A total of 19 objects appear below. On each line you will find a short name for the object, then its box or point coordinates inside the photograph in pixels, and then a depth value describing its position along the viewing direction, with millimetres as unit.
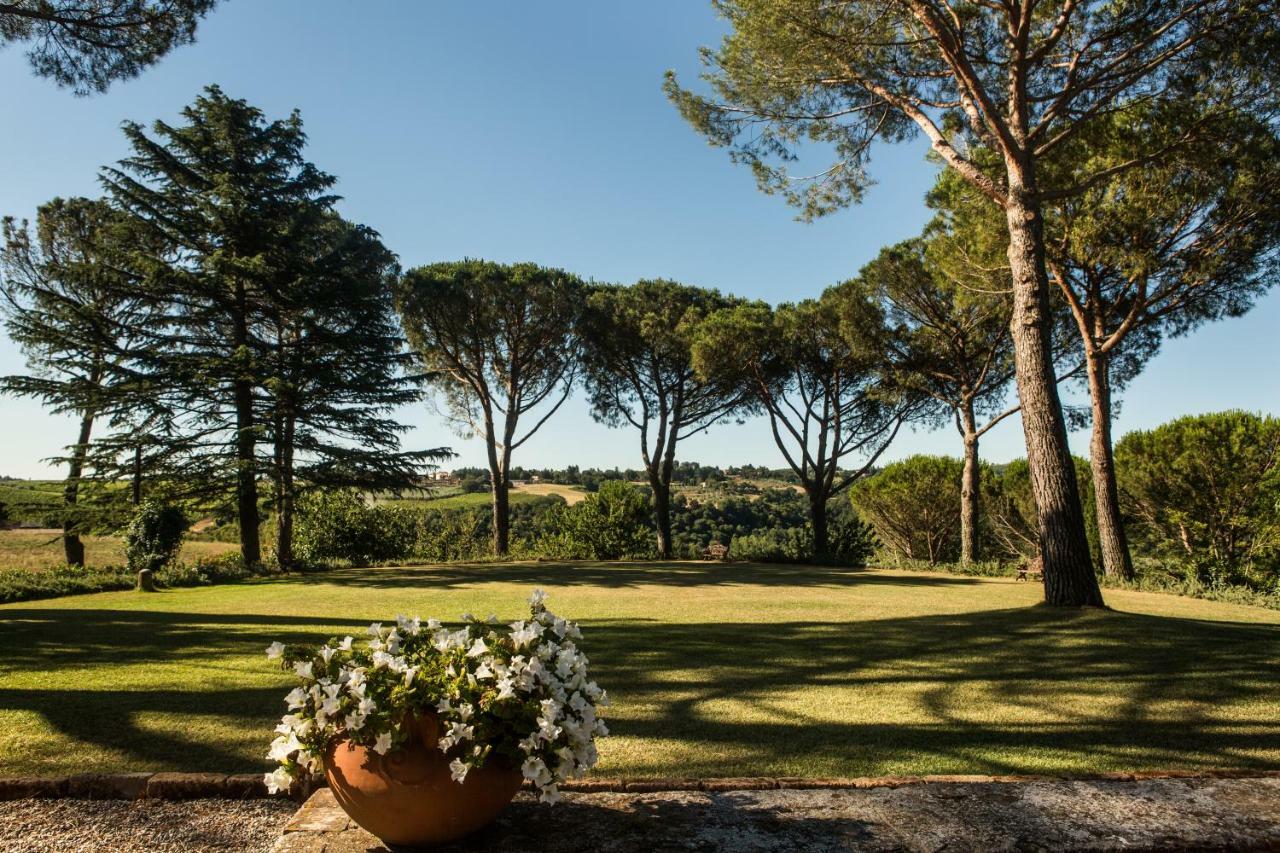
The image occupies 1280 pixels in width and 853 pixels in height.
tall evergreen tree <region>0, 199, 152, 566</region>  14344
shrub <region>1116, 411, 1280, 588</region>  12922
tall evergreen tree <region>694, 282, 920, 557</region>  18891
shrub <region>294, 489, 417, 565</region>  19703
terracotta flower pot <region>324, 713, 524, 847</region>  2041
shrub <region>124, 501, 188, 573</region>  13164
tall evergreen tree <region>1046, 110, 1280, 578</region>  11406
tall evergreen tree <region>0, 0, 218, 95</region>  8266
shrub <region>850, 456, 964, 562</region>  20562
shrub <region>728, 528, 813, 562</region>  18188
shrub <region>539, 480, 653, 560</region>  20203
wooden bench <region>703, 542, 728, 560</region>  19253
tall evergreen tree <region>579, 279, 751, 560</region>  20531
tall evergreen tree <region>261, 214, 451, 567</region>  15852
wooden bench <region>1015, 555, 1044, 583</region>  13141
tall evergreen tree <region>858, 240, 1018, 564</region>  17344
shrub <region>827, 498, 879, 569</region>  18969
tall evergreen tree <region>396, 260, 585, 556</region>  19188
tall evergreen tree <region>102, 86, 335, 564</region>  15133
